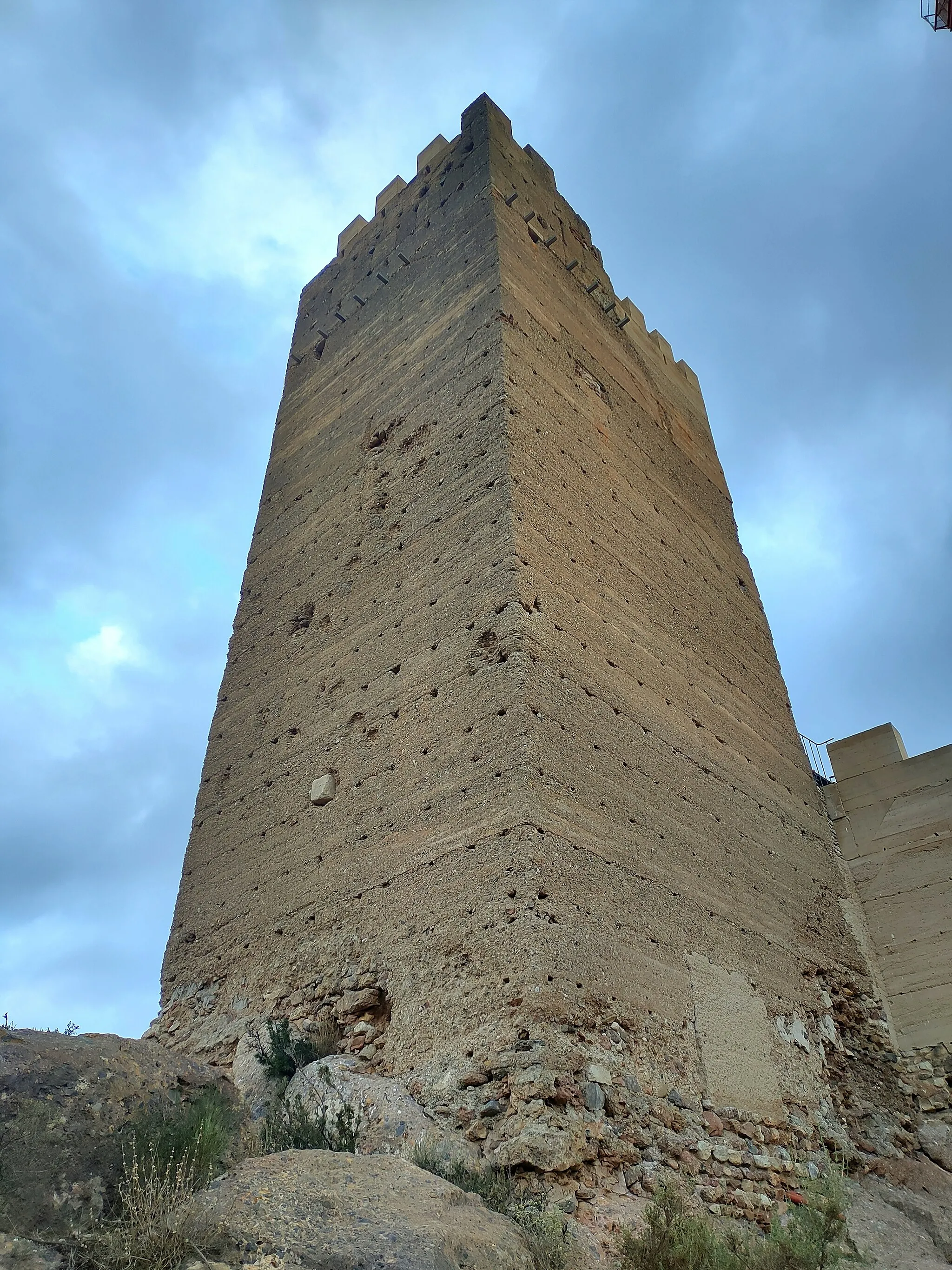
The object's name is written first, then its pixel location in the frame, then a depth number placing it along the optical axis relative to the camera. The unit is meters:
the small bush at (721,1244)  3.81
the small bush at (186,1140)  3.26
